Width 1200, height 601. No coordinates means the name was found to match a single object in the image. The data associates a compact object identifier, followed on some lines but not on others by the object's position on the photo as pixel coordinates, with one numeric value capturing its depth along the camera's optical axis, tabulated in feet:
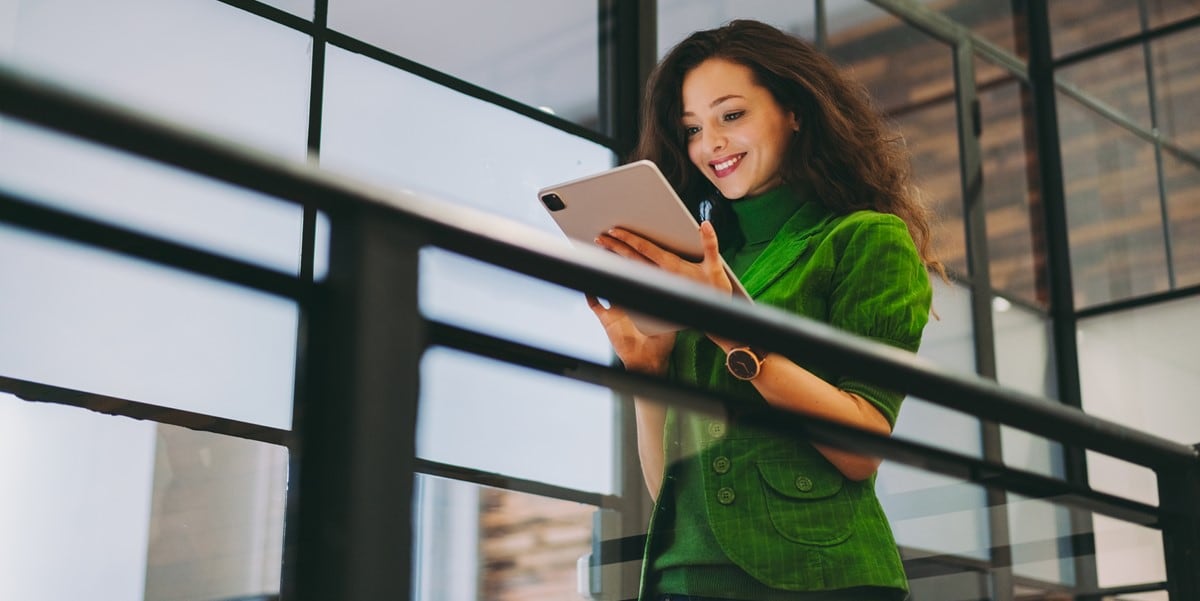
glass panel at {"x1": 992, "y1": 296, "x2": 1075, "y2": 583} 17.26
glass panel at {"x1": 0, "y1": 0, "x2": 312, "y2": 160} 9.43
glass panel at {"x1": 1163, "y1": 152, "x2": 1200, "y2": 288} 17.87
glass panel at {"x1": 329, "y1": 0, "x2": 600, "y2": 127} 11.57
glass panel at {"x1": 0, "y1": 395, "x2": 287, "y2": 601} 8.36
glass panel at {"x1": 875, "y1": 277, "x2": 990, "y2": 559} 4.30
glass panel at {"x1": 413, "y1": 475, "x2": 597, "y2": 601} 2.84
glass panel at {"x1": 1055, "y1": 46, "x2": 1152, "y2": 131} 18.74
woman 4.18
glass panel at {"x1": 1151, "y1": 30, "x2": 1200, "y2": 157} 18.34
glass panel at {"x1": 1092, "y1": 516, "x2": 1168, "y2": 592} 4.89
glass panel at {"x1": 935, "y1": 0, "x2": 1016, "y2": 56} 18.38
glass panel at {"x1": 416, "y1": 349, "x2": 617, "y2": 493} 2.51
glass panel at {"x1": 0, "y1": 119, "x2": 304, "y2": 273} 8.99
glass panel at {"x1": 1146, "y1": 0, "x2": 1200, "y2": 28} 18.47
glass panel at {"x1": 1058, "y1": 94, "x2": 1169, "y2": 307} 18.31
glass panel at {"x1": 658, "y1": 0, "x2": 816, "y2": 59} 14.26
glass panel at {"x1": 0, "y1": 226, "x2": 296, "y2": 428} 8.39
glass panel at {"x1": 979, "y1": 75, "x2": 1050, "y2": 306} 18.34
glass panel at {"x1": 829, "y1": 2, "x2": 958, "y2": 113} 16.53
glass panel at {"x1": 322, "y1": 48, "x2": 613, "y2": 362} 11.05
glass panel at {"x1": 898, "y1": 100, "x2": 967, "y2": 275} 17.37
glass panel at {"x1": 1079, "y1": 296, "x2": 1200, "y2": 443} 17.47
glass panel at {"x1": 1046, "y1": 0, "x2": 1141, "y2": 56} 18.85
